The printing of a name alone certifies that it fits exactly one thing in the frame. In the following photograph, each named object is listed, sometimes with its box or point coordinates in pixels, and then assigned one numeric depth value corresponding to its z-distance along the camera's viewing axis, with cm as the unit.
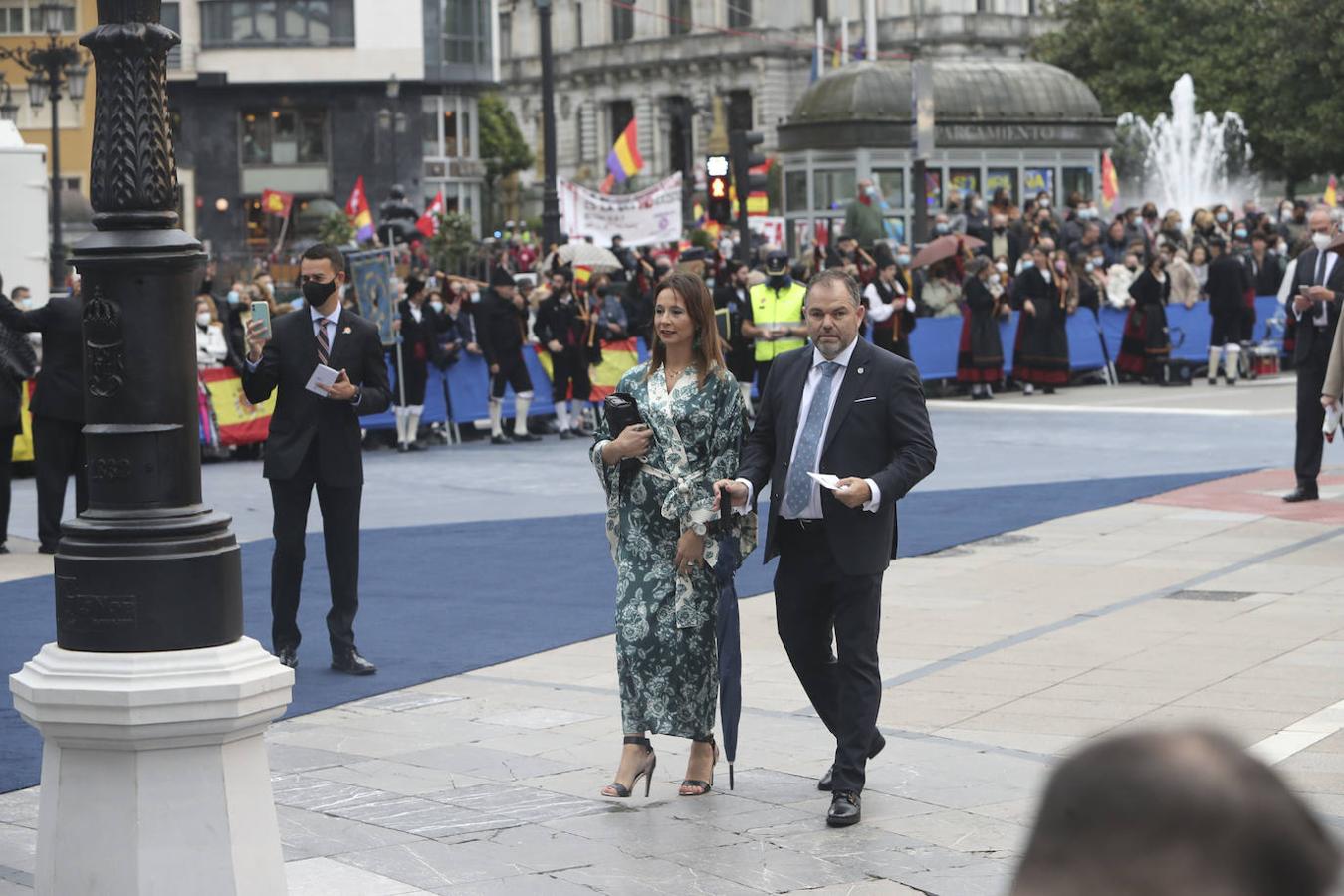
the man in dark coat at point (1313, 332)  1385
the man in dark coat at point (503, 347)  2164
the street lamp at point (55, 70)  3412
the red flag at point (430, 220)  3953
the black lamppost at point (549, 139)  2913
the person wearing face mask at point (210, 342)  2072
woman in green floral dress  710
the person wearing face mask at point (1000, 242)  2764
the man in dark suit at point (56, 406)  1360
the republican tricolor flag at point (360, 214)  3512
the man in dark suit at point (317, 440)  942
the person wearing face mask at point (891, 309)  2238
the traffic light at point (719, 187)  2541
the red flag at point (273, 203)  4469
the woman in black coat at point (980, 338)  2467
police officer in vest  1942
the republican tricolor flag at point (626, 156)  3631
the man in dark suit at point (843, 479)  683
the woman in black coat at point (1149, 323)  2628
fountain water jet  5125
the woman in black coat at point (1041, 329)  2539
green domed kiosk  3247
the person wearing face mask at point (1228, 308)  2586
